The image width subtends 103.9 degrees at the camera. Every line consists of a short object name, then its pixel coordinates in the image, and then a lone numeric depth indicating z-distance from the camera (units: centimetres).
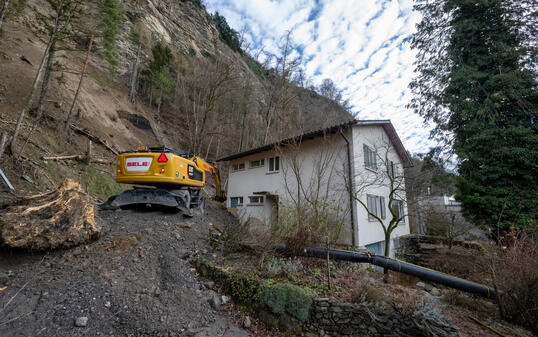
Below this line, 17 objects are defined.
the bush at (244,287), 411
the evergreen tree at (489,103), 996
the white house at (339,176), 909
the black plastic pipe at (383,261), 527
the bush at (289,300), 381
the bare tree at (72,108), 1109
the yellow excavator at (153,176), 608
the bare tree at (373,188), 905
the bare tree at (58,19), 821
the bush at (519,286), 385
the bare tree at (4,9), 699
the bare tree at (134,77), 2131
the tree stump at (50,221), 344
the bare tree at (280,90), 1637
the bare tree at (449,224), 1108
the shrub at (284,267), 465
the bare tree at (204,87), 1778
